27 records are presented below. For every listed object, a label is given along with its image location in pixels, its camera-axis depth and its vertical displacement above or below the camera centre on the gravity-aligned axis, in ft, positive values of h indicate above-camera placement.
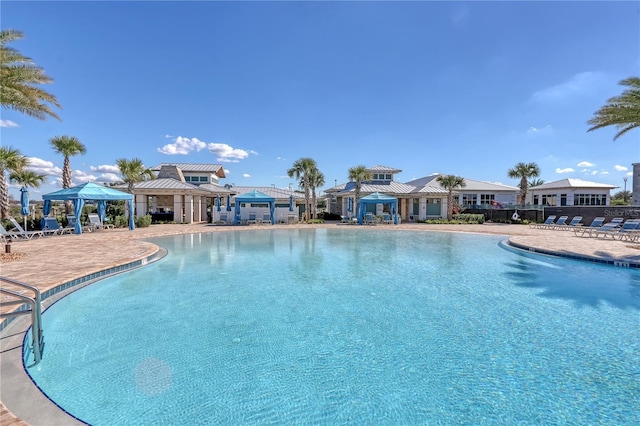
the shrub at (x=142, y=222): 72.33 -2.60
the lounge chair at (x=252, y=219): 86.86 -2.54
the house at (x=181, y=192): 83.25 +5.87
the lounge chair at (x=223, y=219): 89.50 -2.42
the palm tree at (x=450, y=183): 95.81 +9.06
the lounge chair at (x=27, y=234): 46.03 -3.55
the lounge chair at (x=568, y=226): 68.33 -4.12
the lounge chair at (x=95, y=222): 61.27 -2.19
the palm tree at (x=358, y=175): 87.25 +10.84
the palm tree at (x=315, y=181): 94.27 +10.07
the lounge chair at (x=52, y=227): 51.81 -2.72
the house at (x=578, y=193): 119.96 +7.08
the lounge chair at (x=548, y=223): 74.79 -3.48
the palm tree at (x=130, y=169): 73.20 +10.91
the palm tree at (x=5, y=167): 55.62 +9.12
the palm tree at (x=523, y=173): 98.22 +12.81
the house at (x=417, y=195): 101.55 +5.94
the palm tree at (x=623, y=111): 39.27 +14.20
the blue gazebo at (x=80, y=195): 51.90 +3.08
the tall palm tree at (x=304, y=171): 91.86 +12.95
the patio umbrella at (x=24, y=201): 50.33 +2.00
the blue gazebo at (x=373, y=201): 81.30 +2.69
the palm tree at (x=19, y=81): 30.45 +14.91
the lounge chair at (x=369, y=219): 87.66 -2.60
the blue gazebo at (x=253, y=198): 78.02 +3.55
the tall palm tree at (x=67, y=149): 66.03 +14.73
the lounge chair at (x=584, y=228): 61.05 -4.00
